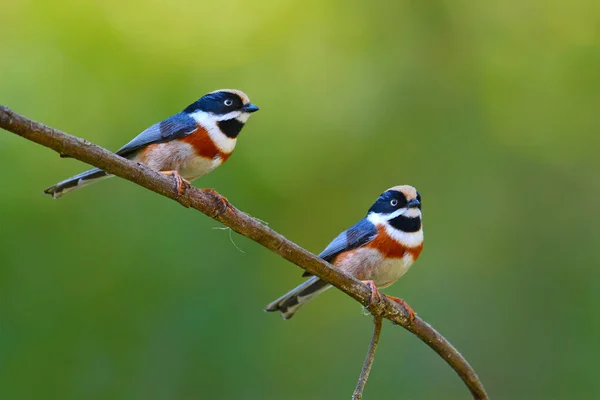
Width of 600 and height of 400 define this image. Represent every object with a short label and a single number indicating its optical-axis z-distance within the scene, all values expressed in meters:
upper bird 7.65
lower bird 8.27
